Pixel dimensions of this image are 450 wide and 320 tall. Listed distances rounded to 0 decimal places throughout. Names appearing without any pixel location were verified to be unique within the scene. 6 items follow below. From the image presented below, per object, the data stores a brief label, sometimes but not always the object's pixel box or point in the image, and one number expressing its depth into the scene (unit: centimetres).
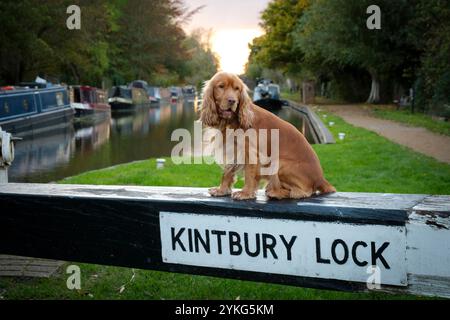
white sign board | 229
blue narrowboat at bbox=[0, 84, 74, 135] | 1792
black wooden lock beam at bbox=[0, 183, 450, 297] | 224
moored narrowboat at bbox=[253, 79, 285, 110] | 3062
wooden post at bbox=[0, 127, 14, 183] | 423
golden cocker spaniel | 270
